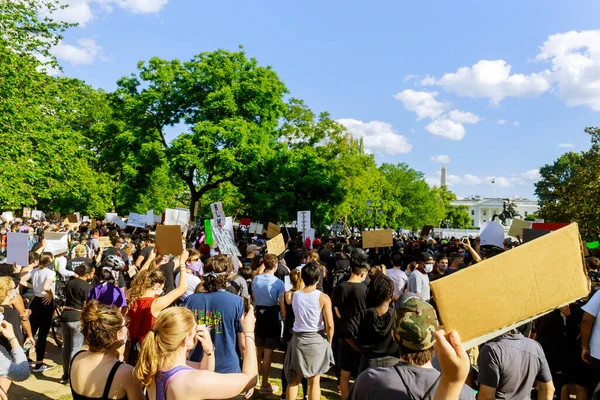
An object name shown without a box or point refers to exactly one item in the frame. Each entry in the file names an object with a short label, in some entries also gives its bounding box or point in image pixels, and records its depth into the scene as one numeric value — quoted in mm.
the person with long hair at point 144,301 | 4312
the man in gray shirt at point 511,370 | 3289
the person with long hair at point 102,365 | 2744
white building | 154000
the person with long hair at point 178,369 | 2363
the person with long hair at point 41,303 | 6734
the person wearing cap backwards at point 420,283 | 6699
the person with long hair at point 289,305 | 5504
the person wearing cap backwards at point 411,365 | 2158
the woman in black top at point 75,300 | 5926
